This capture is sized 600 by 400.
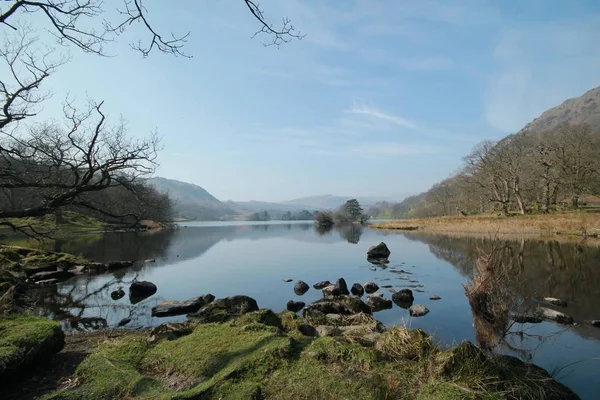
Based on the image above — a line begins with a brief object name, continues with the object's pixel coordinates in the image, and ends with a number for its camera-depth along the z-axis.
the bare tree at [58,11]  7.06
